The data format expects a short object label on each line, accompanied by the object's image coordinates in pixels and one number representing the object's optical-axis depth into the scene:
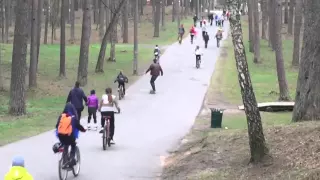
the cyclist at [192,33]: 54.88
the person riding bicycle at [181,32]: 54.98
